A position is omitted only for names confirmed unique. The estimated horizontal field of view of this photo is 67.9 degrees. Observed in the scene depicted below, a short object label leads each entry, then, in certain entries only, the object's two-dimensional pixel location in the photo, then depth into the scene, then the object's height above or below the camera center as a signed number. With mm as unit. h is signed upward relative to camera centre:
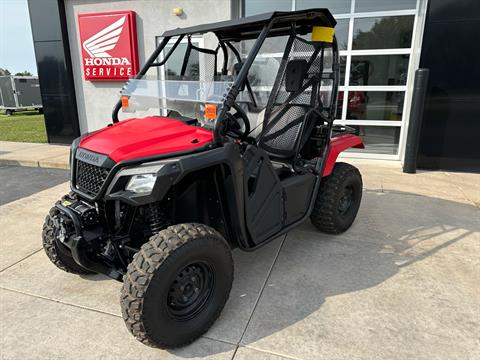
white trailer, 19656 -664
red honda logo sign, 7773 +774
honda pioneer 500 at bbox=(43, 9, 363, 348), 2107 -617
